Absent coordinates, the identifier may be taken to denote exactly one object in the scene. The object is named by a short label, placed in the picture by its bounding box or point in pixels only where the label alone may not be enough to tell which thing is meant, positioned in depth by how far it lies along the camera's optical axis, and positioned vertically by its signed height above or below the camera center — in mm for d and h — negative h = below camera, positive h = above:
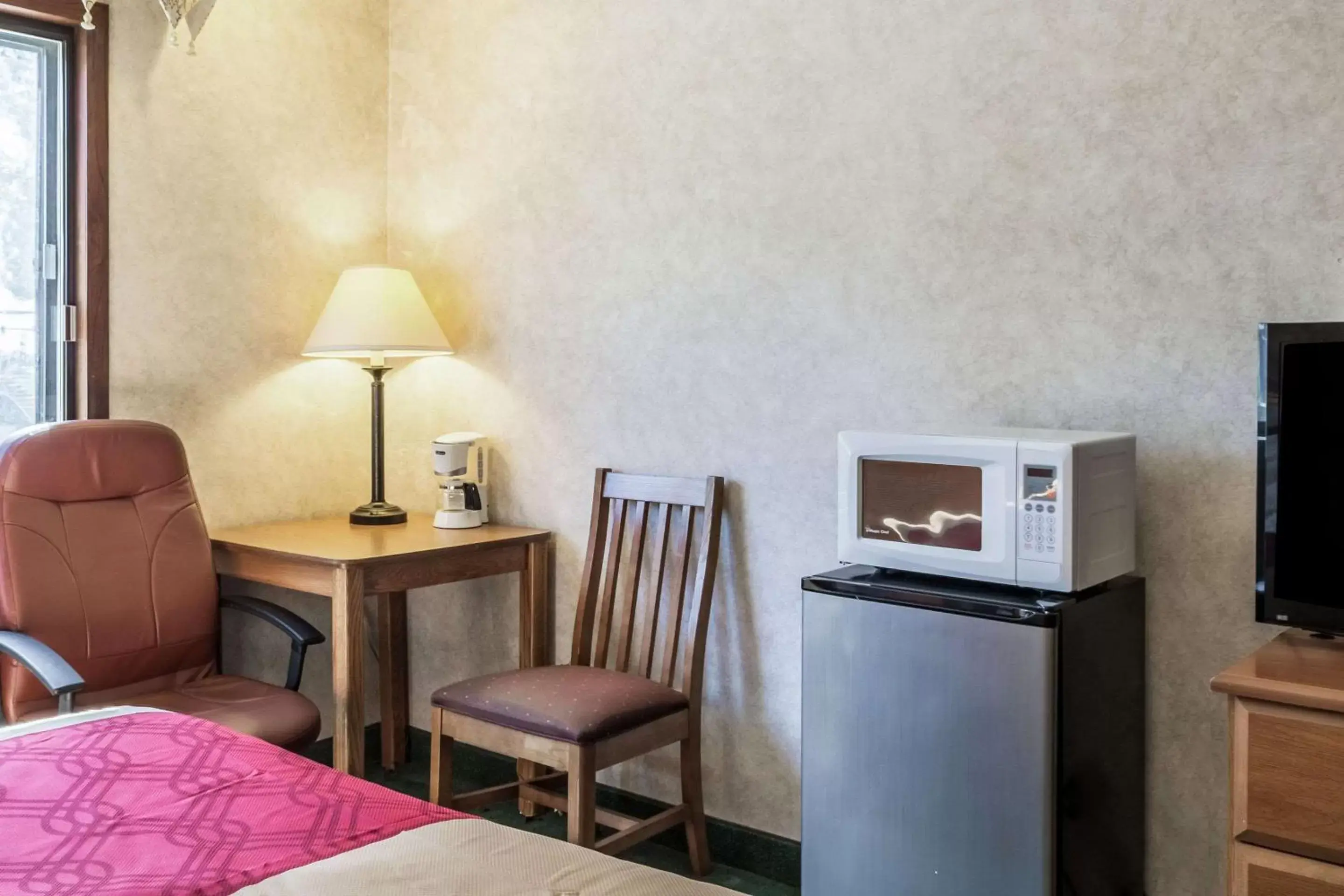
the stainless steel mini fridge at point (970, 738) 2027 -569
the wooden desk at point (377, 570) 2881 -375
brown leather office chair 2658 -387
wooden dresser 1752 -534
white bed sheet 1357 -541
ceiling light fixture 2908 +1119
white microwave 2074 -130
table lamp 3344 +315
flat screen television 1998 -68
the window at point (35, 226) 3000 +542
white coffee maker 3414 -168
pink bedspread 1396 -526
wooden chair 2635 -630
